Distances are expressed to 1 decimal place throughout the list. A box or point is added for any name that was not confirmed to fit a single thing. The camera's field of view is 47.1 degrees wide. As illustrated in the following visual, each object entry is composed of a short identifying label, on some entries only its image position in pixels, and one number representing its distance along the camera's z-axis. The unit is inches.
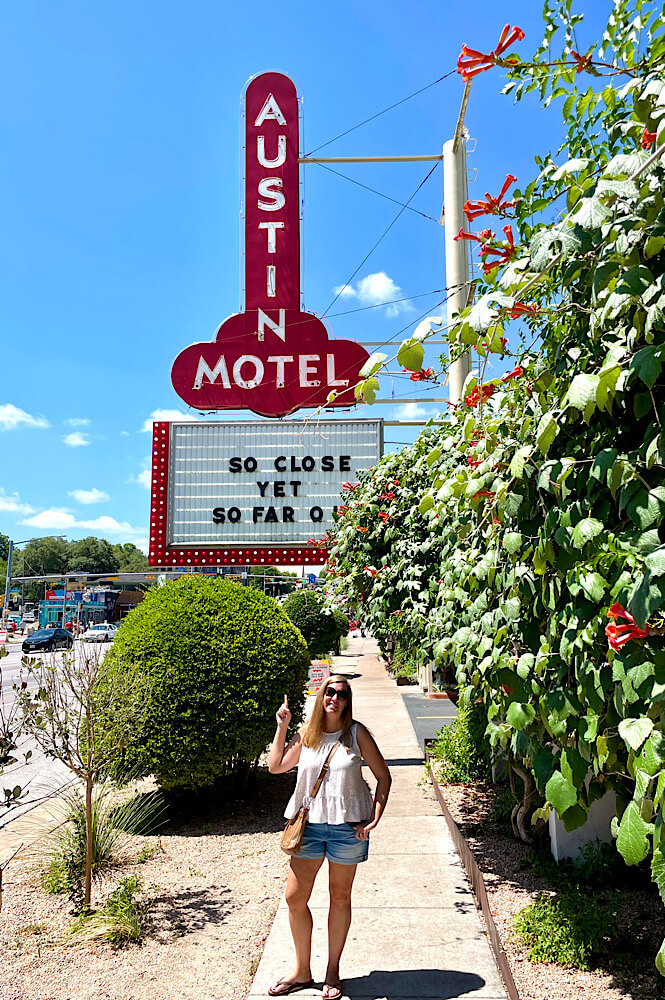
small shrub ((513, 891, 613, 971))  159.9
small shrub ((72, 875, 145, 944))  180.1
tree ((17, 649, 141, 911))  200.7
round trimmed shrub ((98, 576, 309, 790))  262.7
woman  150.9
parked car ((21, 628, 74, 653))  1511.9
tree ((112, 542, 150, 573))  4940.5
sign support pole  318.0
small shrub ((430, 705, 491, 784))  320.5
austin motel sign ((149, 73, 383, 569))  403.9
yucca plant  213.3
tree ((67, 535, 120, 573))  4407.0
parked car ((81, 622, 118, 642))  1769.2
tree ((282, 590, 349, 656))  862.5
